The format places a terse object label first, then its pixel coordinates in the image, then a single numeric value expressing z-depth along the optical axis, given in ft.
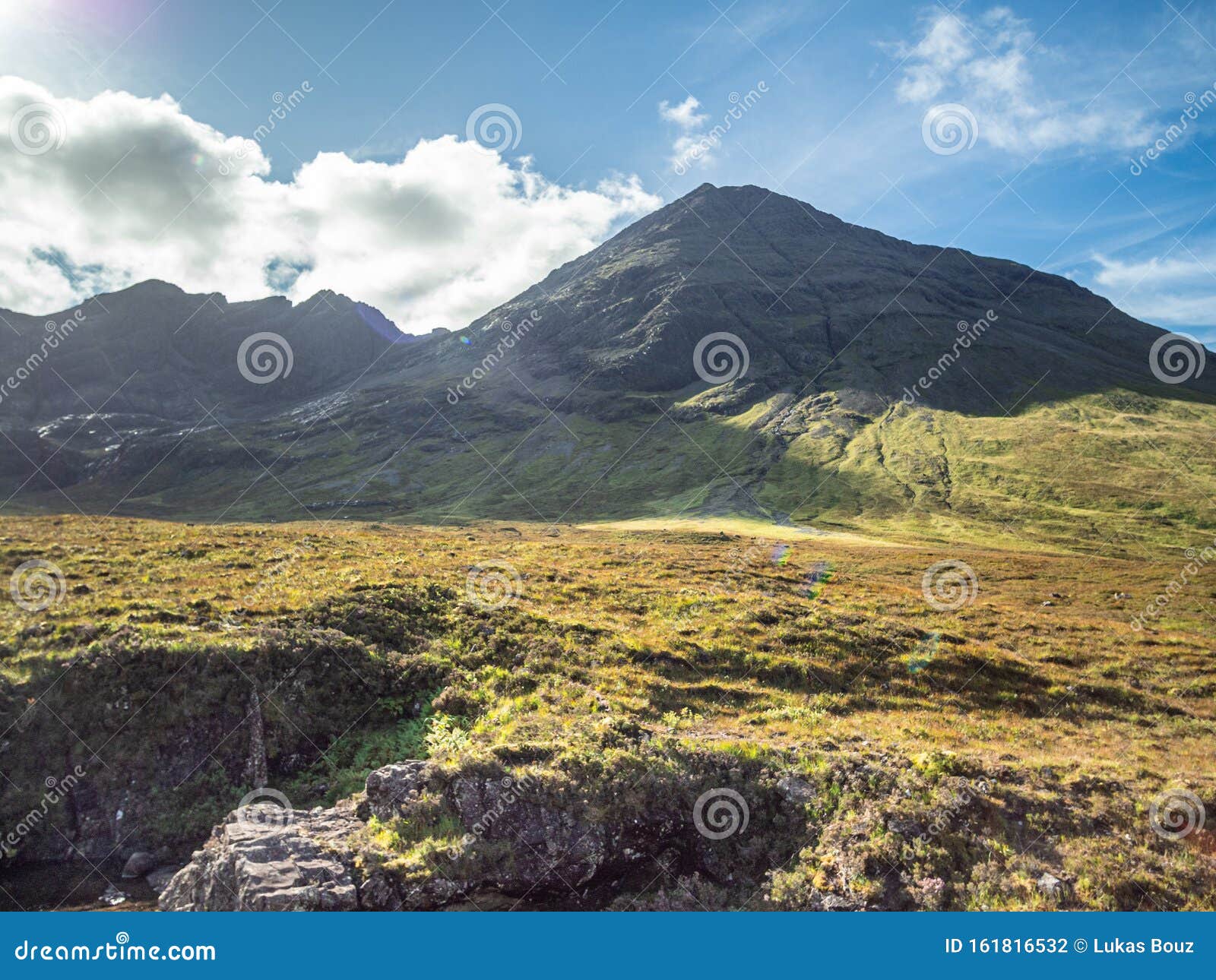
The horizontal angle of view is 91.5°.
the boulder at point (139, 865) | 42.73
